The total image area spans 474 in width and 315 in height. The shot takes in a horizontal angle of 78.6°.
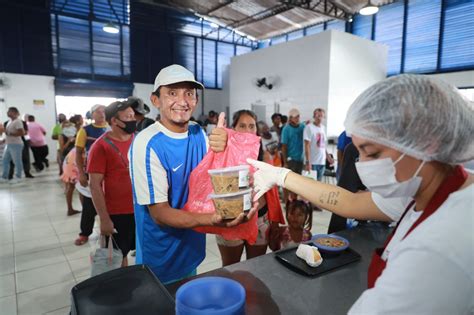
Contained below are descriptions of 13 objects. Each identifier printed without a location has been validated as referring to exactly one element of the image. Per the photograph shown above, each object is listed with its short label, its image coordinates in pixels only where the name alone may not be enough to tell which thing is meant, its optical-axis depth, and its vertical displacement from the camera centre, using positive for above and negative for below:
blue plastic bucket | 0.73 -0.45
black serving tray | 1.12 -0.56
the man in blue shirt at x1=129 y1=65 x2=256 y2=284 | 1.20 -0.23
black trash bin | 0.78 -0.50
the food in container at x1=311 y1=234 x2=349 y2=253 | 1.23 -0.53
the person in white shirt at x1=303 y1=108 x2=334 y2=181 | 4.64 -0.30
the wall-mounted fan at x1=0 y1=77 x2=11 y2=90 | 8.27 +1.02
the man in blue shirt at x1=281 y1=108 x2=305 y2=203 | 4.93 -0.30
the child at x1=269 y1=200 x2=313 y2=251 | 2.08 -0.78
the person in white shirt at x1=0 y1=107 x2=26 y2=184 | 5.86 -0.49
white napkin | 1.14 -0.52
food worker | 0.52 -0.13
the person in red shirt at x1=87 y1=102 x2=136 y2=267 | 2.08 -0.42
